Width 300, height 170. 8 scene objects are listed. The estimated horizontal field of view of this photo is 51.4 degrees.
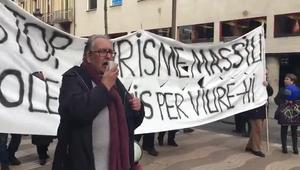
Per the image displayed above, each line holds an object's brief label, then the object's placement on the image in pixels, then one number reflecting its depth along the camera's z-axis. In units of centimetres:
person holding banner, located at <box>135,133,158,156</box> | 500
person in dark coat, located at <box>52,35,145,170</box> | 178
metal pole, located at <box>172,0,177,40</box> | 844
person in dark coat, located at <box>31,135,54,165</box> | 439
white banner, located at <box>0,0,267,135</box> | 315
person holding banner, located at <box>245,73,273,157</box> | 523
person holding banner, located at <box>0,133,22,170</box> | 398
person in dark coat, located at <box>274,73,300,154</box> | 534
